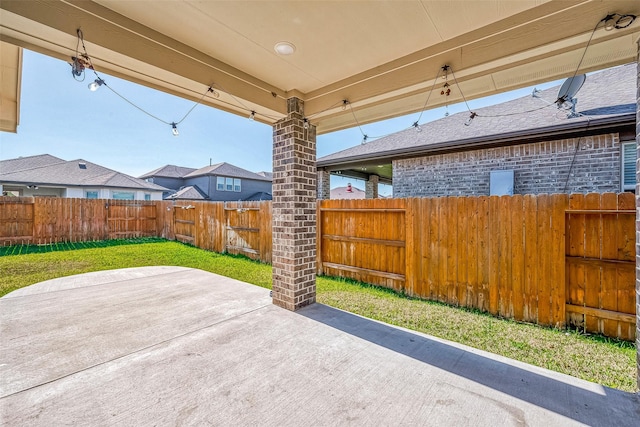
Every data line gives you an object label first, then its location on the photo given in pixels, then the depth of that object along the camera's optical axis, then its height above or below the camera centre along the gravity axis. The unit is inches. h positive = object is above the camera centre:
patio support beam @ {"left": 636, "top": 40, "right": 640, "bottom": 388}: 78.3 -6.9
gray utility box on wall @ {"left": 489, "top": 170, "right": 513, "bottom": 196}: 251.6 +28.6
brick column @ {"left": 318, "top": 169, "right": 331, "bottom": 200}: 402.0 +43.7
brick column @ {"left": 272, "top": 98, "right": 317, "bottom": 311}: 145.3 +1.6
